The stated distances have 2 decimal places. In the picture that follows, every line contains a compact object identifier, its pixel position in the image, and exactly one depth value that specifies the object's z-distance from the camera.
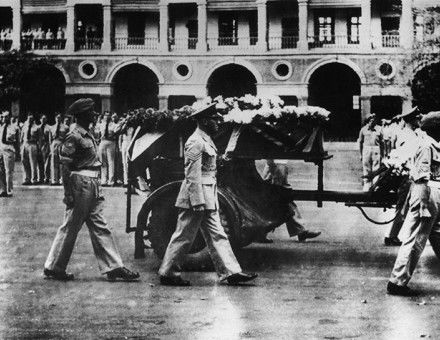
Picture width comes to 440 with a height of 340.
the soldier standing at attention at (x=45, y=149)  21.72
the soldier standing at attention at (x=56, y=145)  20.92
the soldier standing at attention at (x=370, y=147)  19.11
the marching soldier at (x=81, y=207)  8.68
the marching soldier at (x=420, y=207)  8.05
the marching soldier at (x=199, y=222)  8.44
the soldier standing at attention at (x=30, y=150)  21.42
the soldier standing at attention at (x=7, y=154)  18.22
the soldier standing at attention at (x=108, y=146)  20.94
